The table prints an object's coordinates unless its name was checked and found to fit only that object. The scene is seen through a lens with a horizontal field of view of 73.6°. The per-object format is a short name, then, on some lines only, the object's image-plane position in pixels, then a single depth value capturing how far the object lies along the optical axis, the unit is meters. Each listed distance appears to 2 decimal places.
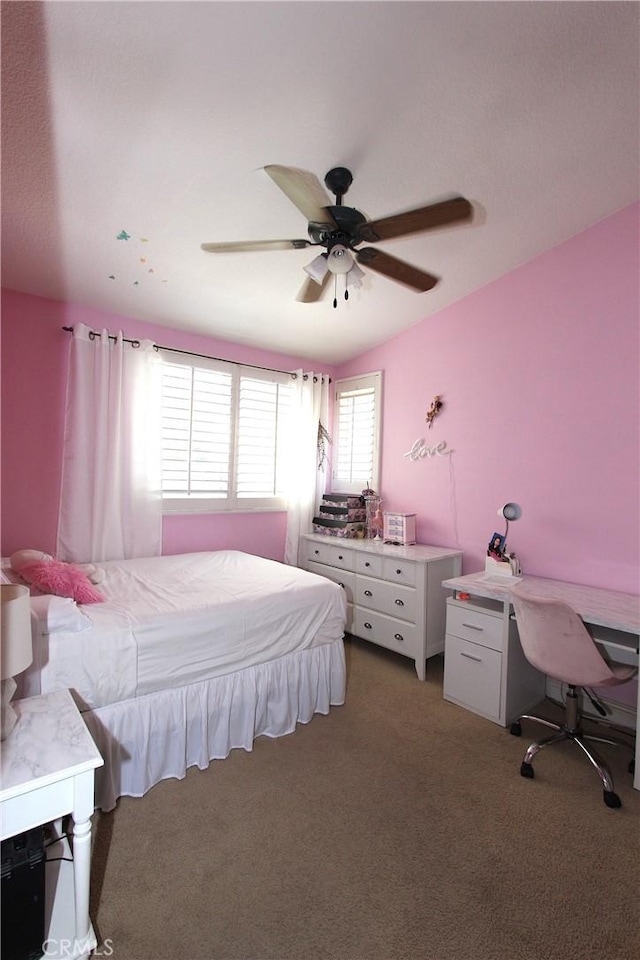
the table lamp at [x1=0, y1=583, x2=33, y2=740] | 1.15
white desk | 2.05
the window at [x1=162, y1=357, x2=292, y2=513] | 3.44
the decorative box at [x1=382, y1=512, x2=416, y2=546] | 3.45
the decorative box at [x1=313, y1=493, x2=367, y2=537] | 3.84
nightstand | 1.08
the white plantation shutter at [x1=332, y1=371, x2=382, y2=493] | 4.08
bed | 1.71
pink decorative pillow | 2.00
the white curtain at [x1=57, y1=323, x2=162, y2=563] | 2.94
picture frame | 2.81
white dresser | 2.96
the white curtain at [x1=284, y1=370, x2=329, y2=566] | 4.04
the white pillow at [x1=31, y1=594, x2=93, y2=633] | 1.65
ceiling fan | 1.58
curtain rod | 3.04
